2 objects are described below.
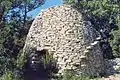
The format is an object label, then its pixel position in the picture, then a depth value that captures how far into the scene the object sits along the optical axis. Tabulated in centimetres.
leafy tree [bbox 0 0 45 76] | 1112
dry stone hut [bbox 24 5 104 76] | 1103
